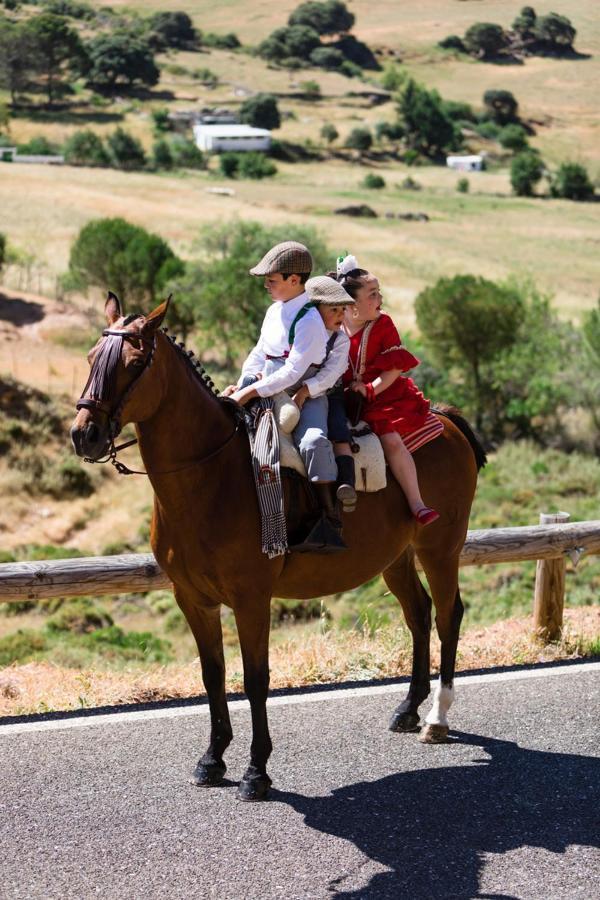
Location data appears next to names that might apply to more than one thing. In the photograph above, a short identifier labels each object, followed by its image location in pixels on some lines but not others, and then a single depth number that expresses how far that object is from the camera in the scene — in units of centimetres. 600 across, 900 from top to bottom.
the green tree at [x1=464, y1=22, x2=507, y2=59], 8162
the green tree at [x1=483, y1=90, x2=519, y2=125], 9431
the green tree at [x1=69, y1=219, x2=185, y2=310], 5128
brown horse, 564
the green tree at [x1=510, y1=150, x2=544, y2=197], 9369
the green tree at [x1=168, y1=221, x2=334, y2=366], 4691
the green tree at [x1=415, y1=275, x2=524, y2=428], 4372
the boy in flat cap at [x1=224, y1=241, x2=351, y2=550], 609
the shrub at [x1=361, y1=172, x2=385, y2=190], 9519
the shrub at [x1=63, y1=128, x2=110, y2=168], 9625
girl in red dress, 666
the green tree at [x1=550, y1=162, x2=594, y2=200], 8850
